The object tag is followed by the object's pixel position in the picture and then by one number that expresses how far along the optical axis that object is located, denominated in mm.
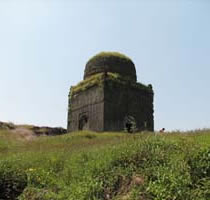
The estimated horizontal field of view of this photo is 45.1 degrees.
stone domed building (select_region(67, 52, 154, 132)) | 15990
